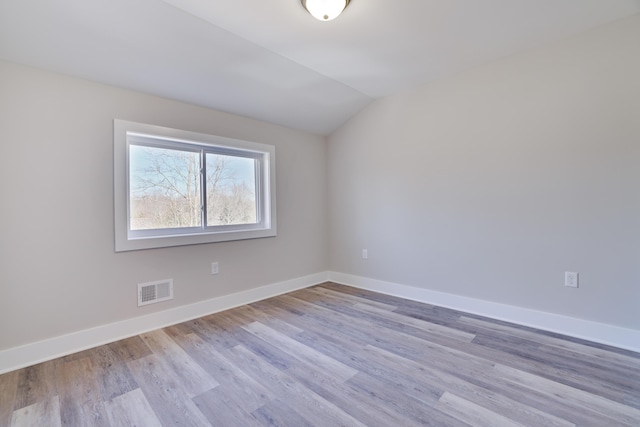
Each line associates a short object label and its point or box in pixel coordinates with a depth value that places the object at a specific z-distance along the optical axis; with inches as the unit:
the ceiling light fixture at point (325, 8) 68.9
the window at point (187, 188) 93.4
